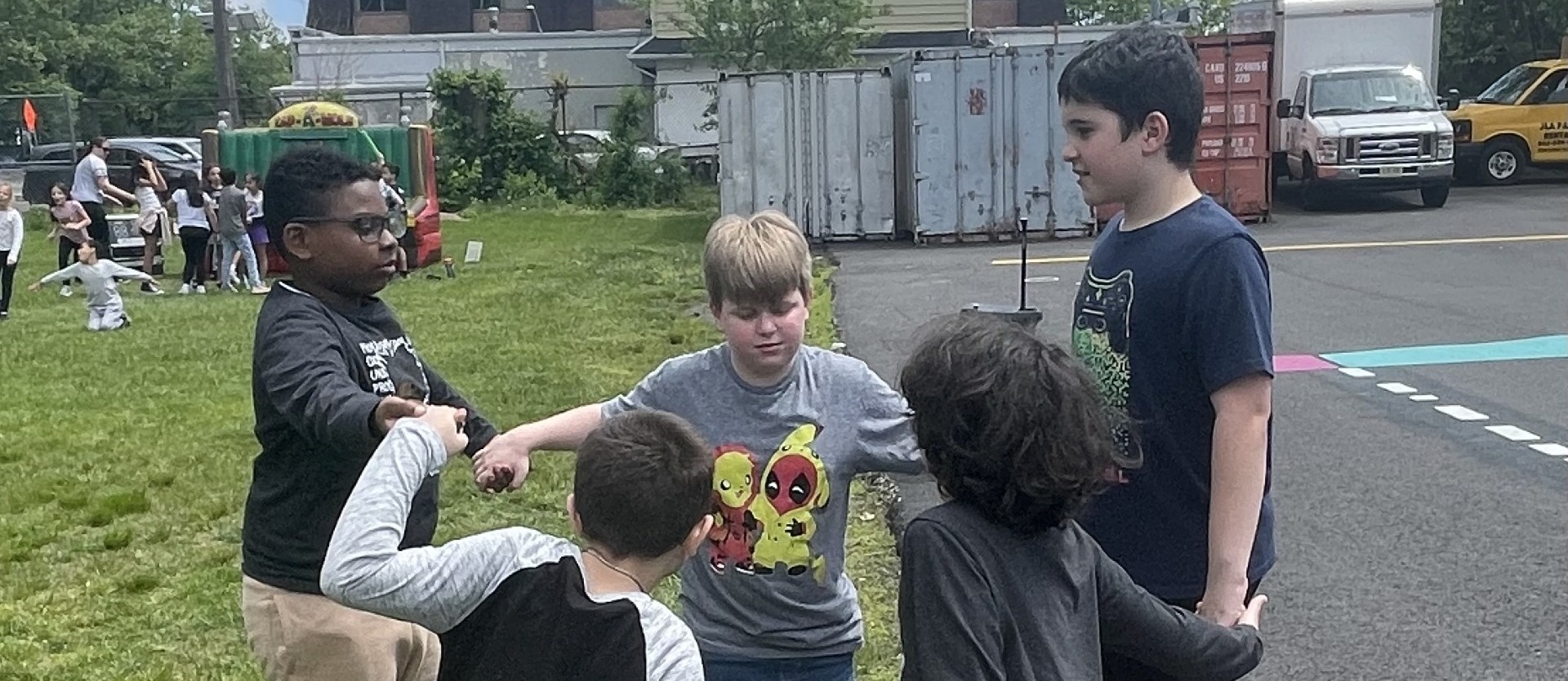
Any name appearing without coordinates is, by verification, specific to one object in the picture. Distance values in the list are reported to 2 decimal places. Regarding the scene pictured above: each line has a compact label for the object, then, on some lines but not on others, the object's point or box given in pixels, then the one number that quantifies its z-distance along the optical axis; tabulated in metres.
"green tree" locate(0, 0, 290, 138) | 43.50
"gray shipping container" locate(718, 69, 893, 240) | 19.61
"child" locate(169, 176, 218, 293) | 16.88
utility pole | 32.06
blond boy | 2.89
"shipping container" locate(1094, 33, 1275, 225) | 19.72
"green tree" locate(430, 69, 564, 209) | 28.03
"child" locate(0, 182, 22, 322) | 14.76
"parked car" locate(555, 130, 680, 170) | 28.70
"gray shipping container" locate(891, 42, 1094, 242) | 19.25
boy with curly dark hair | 2.12
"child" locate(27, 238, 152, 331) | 13.29
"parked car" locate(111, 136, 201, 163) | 31.48
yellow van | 24.41
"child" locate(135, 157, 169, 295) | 18.70
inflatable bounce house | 18.91
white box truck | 21.48
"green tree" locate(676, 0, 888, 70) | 25.58
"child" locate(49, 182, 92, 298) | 17.14
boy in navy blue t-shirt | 2.64
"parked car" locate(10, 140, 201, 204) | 29.02
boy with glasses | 3.05
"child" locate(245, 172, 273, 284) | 17.05
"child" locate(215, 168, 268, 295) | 16.23
